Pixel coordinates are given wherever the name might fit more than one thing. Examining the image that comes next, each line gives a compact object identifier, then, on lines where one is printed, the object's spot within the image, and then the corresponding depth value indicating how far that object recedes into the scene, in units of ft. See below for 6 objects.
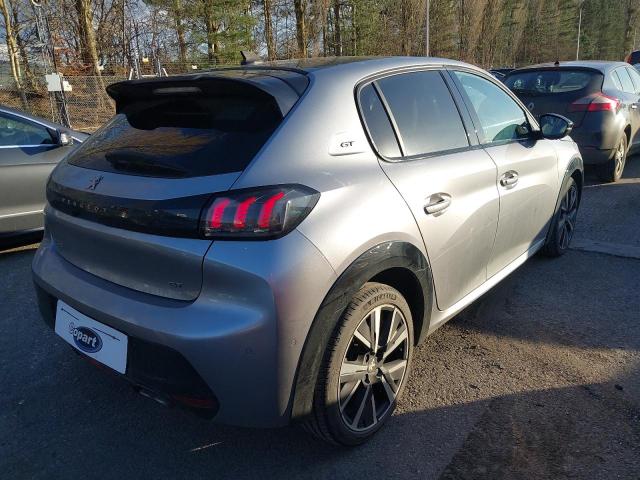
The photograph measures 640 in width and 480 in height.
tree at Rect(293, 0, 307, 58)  78.05
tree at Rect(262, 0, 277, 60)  77.82
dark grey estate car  21.80
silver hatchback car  5.85
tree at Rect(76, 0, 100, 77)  63.10
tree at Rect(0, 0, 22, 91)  57.67
